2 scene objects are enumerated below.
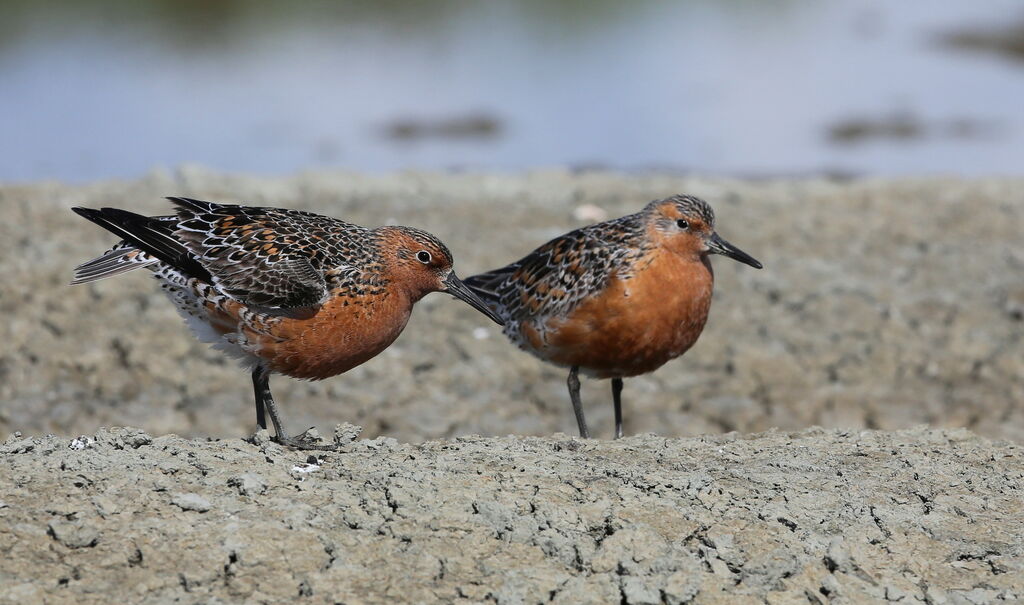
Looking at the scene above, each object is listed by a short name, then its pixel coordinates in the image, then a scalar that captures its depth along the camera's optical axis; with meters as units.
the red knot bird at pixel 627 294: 15.95
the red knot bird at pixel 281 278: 13.80
